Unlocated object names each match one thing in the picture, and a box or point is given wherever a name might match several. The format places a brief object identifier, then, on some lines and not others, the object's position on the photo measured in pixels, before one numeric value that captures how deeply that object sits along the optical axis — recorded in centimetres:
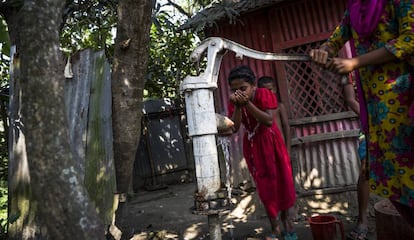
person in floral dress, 162
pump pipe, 206
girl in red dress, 321
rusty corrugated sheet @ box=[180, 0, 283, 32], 484
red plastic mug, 288
